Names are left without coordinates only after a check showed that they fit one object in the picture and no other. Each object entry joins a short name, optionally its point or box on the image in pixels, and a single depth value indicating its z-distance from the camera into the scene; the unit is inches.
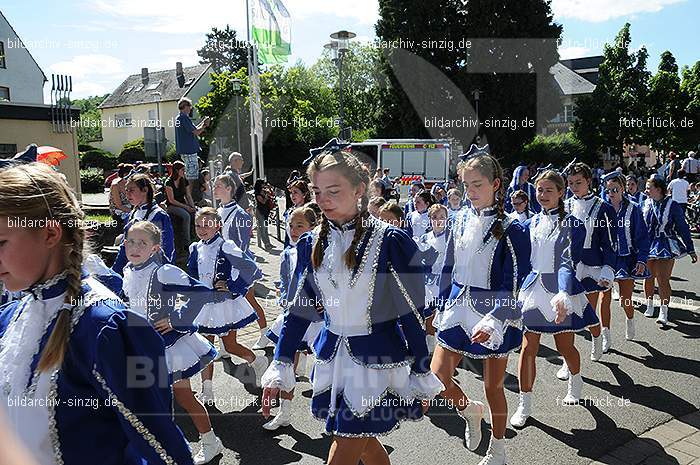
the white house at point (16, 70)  1535.4
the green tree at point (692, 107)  1274.6
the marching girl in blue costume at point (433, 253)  273.1
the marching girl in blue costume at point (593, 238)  254.1
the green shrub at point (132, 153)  1875.0
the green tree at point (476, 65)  1354.6
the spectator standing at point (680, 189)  514.5
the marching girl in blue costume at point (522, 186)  384.8
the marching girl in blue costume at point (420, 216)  365.4
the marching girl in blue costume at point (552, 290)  204.8
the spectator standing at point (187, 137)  453.4
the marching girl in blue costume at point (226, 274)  232.7
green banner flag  820.6
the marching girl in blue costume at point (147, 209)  266.7
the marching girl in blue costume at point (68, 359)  71.9
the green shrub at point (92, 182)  1503.4
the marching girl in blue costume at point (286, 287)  206.1
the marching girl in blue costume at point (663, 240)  338.6
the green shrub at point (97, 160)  1915.6
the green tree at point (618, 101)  1374.3
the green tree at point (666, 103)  1301.7
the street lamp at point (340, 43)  821.2
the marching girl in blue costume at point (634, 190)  388.7
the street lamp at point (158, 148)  569.9
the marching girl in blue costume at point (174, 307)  175.3
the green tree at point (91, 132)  2524.6
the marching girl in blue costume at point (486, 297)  169.3
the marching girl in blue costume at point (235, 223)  294.4
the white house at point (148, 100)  2359.1
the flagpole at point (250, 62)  834.1
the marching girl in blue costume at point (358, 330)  125.8
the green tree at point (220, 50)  2829.7
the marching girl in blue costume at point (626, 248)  288.7
